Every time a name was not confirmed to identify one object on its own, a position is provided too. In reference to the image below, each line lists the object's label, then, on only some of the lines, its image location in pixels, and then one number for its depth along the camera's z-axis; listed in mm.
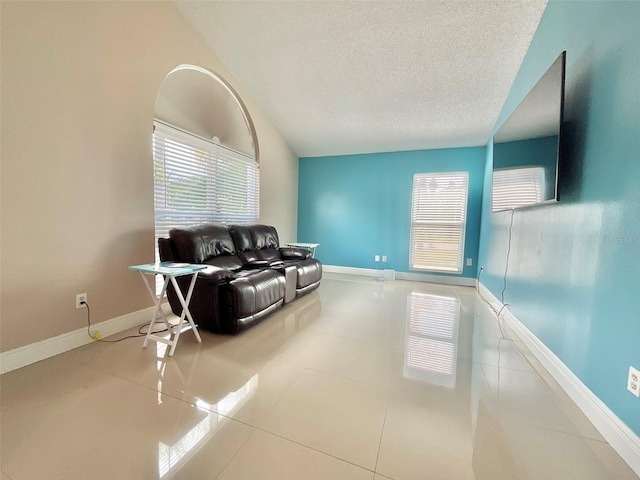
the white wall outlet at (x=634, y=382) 1090
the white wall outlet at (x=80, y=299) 2004
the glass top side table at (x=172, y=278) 1851
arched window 2738
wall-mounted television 1640
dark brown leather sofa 2193
